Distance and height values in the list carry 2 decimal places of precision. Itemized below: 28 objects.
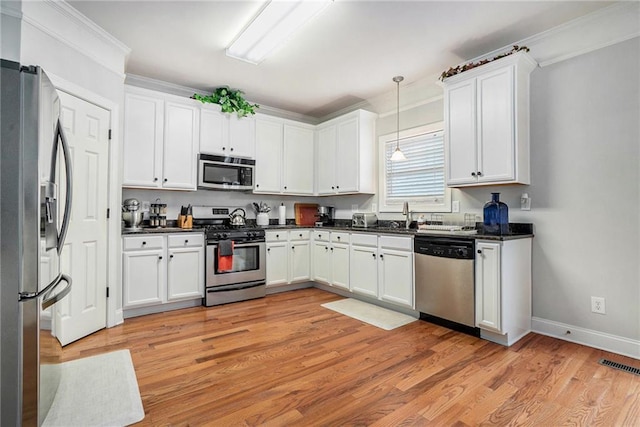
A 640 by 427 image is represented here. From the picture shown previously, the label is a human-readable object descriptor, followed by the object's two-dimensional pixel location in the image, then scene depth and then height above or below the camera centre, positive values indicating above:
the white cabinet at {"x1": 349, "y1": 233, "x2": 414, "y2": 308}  3.37 -0.56
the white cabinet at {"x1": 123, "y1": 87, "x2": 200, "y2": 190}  3.55 +0.91
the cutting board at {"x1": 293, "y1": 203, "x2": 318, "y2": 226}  5.21 +0.07
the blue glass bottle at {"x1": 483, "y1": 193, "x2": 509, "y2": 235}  2.95 +0.03
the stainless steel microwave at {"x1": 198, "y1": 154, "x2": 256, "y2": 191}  4.07 +0.60
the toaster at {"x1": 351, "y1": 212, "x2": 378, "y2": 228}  4.28 -0.03
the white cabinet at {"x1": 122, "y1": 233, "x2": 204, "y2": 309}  3.31 -0.56
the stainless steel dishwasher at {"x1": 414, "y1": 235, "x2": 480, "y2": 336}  2.83 -0.59
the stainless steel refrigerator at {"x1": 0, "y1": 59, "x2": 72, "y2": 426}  1.38 -0.09
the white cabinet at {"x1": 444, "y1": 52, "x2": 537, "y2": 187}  2.84 +0.90
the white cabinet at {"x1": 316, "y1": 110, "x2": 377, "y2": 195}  4.43 +0.93
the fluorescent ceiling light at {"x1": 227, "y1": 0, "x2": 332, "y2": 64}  2.45 +1.64
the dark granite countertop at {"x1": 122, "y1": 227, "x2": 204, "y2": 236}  3.31 -0.14
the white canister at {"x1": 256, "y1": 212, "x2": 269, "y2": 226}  4.72 +0.00
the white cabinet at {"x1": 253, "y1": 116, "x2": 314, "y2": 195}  4.62 +0.93
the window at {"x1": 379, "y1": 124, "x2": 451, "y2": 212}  3.84 +0.58
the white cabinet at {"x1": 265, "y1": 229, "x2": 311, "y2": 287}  4.34 -0.54
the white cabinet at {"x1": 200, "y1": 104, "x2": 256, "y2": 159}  4.10 +1.13
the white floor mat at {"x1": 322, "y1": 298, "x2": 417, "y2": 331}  3.20 -1.04
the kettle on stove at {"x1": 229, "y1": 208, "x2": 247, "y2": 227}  4.43 +0.00
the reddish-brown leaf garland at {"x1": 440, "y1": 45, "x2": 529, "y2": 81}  2.87 +1.49
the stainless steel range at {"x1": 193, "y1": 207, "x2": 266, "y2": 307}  3.80 -0.55
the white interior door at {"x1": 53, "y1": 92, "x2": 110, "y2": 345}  2.64 -0.05
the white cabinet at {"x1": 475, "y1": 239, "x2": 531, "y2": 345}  2.63 -0.61
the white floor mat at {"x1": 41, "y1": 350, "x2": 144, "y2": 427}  1.69 -1.06
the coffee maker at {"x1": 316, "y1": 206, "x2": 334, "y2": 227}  5.18 +0.05
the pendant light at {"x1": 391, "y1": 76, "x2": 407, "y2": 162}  3.69 +1.11
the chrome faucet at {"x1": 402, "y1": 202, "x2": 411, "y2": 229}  3.92 +0.06
